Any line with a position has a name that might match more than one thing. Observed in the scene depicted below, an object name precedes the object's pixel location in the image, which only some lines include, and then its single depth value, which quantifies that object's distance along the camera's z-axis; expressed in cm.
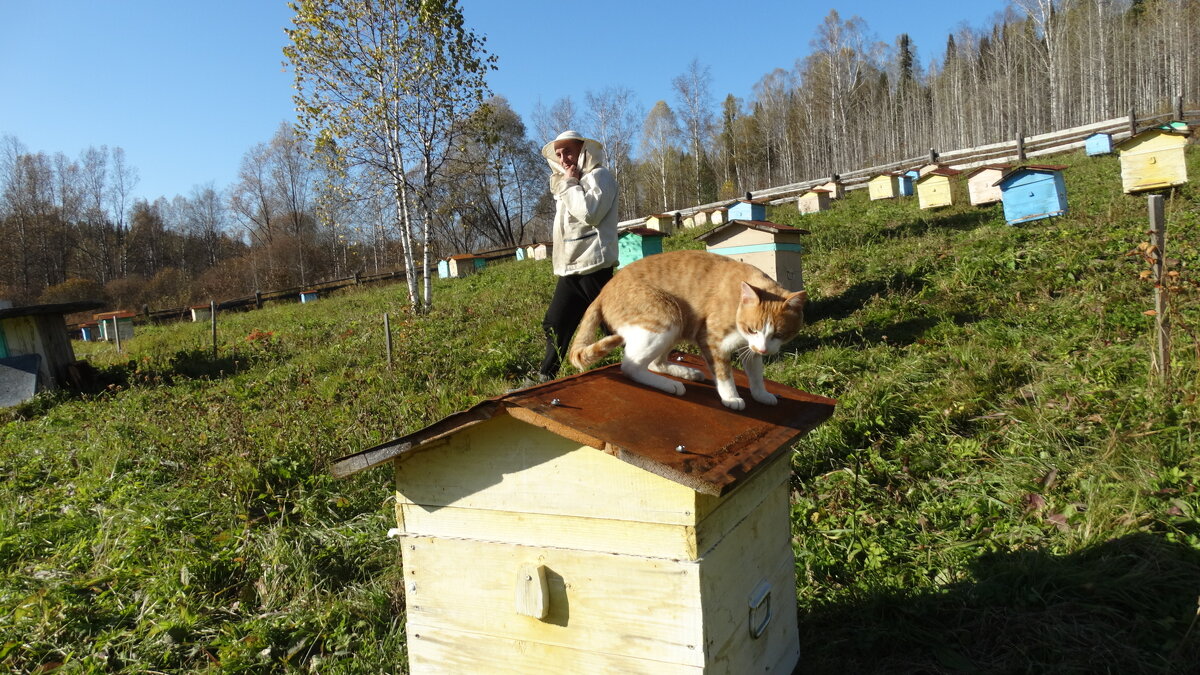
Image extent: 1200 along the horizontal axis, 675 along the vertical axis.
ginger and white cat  243
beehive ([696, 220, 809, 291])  772
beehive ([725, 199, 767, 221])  1352
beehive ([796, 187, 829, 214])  1967
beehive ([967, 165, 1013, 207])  1411
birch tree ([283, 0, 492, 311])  1491
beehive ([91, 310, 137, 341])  2021
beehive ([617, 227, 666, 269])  1097
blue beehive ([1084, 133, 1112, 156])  2080
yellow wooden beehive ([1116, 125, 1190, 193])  1098
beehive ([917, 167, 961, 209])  1506
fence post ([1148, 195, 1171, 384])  429
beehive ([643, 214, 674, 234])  2026
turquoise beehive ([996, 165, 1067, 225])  1084
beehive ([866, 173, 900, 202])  1947
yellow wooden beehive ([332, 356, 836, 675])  175
